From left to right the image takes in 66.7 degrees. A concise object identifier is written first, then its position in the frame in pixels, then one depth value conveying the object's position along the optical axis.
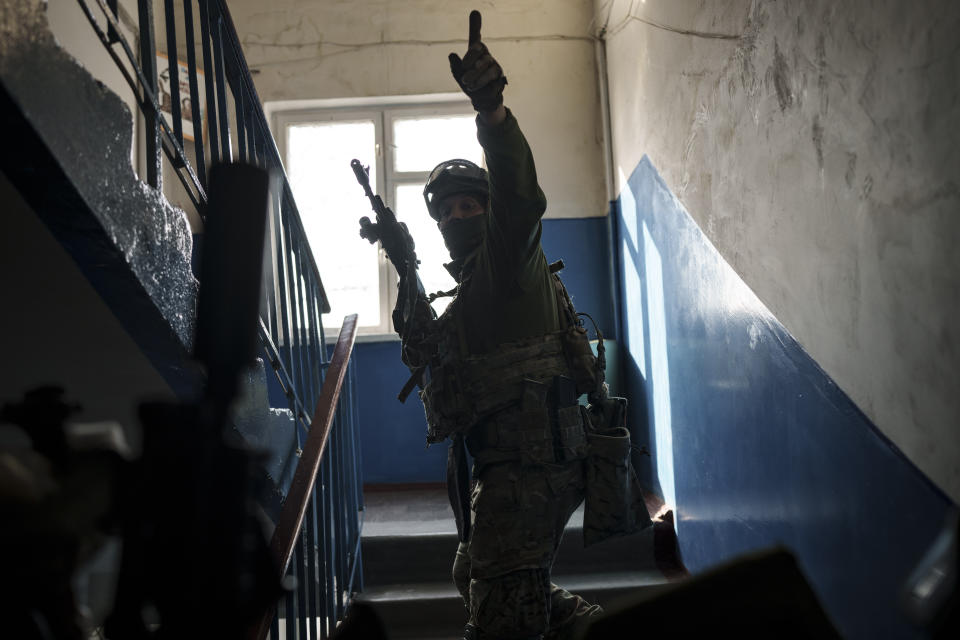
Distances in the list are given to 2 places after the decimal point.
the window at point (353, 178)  4.93
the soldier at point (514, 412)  1.79
